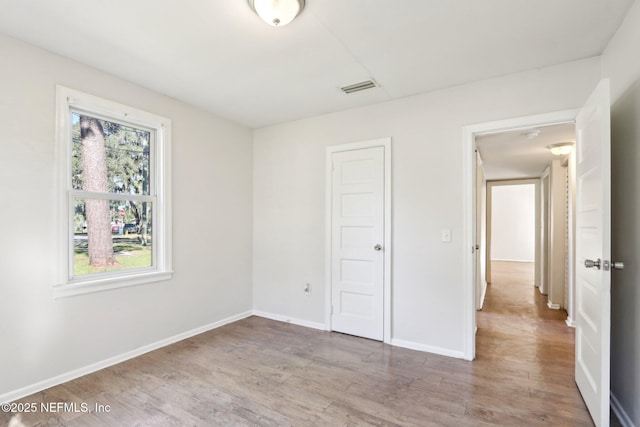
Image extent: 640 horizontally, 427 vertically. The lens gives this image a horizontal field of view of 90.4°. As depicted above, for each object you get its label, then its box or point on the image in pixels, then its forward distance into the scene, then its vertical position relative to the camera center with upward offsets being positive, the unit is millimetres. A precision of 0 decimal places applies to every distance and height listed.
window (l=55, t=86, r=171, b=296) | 2538 +151
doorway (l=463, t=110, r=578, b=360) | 2773 +132
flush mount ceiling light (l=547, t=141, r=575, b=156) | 4203 +888
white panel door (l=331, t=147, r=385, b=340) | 3377 -329
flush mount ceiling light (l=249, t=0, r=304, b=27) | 1795 +1170
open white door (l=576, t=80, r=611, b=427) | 1786 -235
